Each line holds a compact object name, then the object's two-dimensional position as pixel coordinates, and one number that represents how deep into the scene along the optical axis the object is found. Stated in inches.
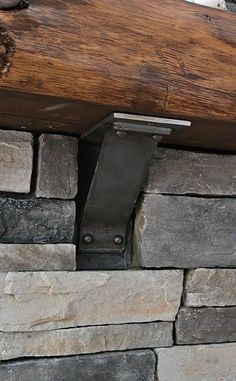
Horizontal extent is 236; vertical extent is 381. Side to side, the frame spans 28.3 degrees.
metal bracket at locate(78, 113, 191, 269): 35.8
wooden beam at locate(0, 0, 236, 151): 29.8
